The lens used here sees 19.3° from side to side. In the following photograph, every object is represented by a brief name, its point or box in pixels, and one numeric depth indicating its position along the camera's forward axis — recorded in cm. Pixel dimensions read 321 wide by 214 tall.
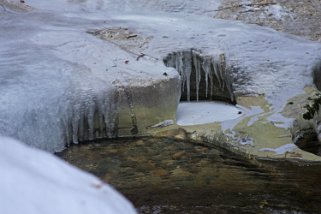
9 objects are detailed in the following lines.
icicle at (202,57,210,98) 1151
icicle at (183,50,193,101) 1163
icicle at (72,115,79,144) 940
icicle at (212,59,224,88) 1146
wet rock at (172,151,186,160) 883
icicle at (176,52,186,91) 1157
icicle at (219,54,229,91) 1139
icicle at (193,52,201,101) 1162
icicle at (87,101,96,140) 951
